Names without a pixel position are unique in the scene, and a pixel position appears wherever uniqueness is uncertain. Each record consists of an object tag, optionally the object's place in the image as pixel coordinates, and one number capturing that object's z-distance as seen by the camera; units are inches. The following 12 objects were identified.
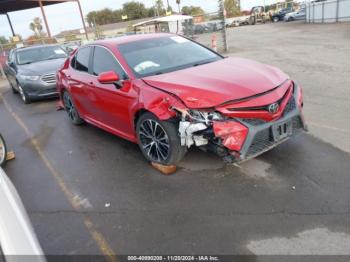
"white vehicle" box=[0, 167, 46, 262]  65.8
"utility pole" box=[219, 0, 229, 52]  689.3
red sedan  149.5
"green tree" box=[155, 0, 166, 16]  3467.5
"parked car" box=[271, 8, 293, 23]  1709.3
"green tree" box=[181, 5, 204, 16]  3452.3
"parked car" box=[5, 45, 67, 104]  384.8
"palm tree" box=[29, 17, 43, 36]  3793.8
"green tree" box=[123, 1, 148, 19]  3808.1
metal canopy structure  1070.5
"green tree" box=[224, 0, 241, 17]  3057.1
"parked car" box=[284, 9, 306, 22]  1467.3
